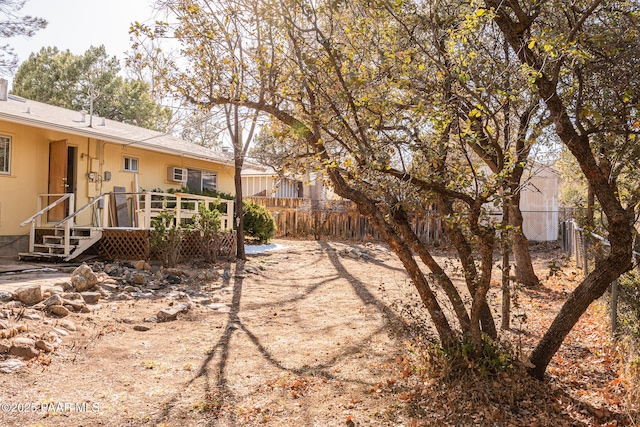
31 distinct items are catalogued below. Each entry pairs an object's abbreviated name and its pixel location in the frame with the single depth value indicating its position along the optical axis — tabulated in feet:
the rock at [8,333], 15.60
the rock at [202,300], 25.71
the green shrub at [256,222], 54.03
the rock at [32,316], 18.18
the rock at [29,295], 20.08
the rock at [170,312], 21.97
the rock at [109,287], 25.87
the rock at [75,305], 20.86
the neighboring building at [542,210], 66.49
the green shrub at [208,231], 36.94
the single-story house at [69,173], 35.14
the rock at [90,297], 22.89
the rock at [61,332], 17.61
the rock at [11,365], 13.78
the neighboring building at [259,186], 94.56
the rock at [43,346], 15.71
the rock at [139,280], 28.13
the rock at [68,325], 18.44
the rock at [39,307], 19.60
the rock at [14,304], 18.94
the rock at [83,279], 24.13
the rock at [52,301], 19.72
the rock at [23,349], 14.97
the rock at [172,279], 29.93
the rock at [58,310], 19.60
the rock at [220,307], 24.47
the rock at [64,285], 23.52
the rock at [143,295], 25.60
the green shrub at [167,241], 33.19
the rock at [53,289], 22.04
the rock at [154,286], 27.87
